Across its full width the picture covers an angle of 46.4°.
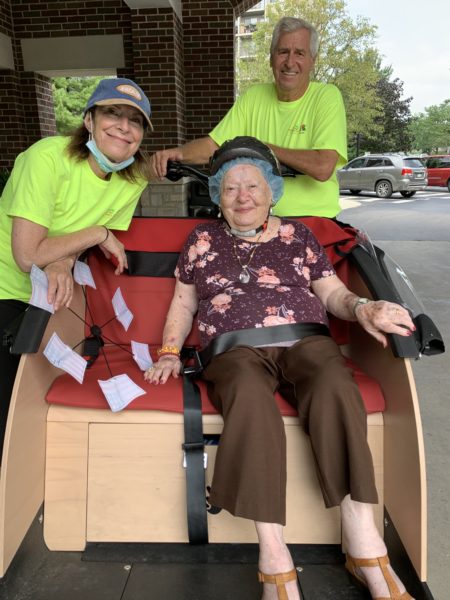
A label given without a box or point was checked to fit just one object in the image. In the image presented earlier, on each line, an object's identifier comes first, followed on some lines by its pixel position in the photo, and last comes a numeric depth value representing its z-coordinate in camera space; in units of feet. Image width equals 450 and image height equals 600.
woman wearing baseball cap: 5.65
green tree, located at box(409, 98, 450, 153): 127.54
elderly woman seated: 4.82
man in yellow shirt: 7.36
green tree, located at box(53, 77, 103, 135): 65.00
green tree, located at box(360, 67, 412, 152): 100.68
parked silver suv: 53.31
